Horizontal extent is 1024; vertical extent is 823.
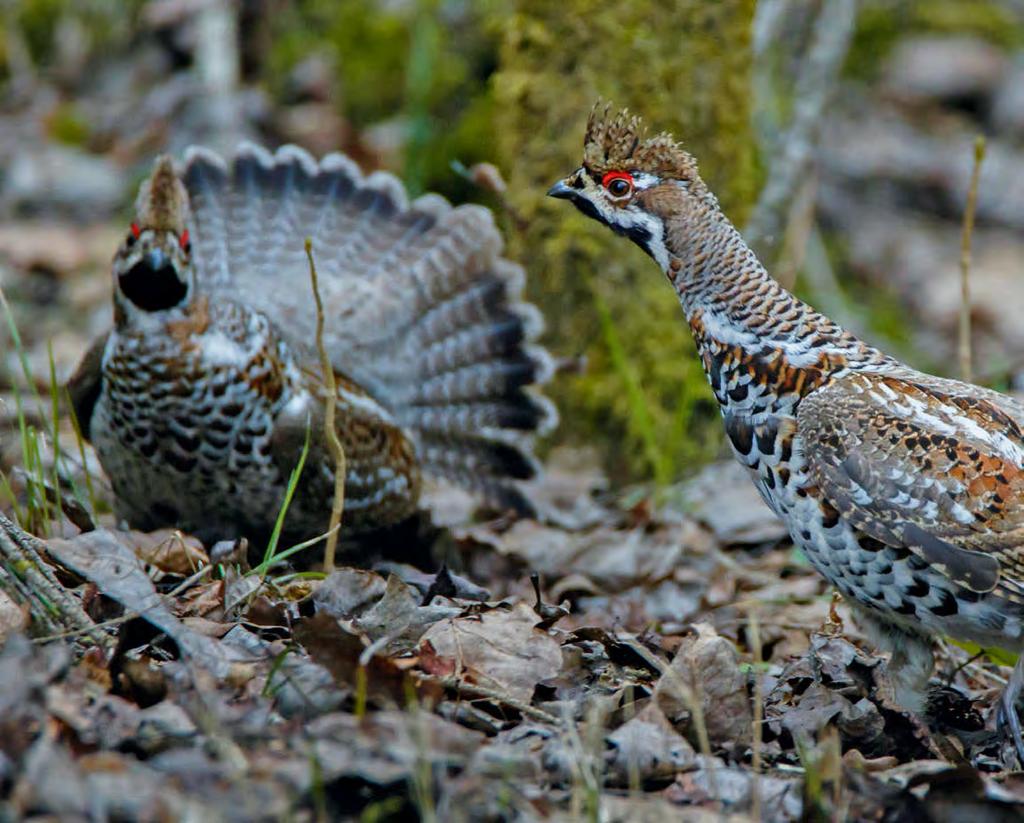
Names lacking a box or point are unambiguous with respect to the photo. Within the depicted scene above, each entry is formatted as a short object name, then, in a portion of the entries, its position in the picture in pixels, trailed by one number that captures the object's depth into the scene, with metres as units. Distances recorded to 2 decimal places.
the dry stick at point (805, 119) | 14.11
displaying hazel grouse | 9.63
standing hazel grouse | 7.42
